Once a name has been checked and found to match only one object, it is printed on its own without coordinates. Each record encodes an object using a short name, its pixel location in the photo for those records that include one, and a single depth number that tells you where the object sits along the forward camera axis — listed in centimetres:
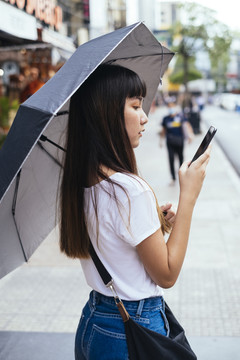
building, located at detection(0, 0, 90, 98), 710
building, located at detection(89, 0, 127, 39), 2483
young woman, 168
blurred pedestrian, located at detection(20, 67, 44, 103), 1109
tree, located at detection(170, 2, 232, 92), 2767
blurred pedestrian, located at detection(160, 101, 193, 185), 1081
